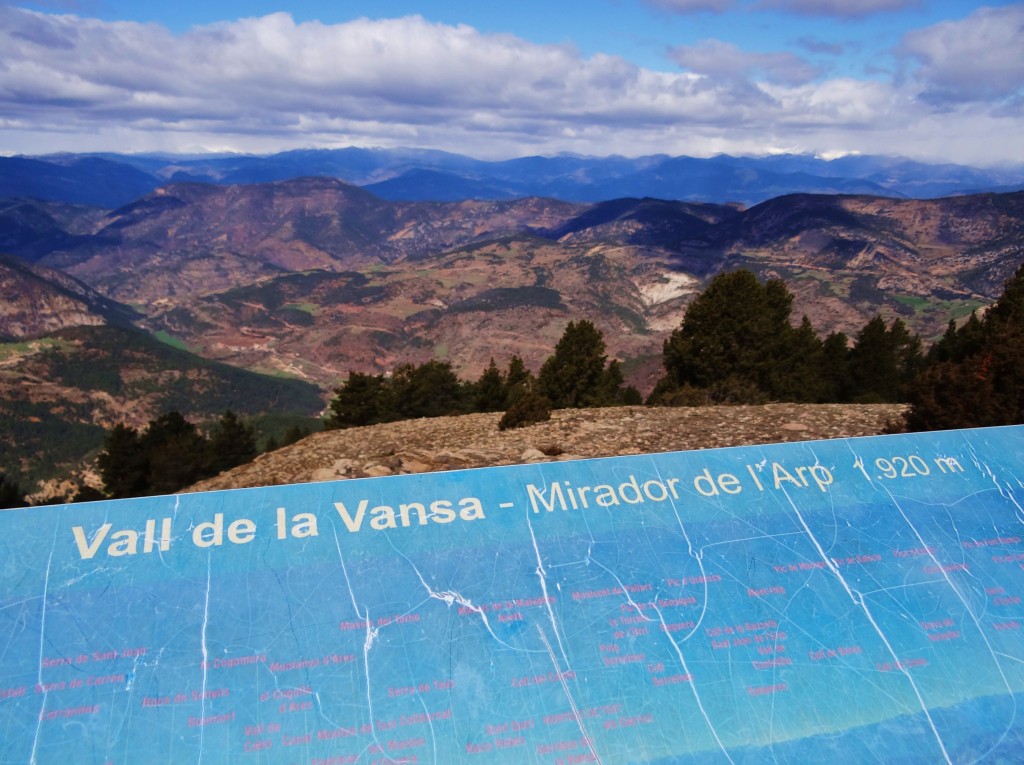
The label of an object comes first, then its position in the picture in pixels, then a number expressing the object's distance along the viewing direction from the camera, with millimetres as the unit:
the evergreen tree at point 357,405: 34781
